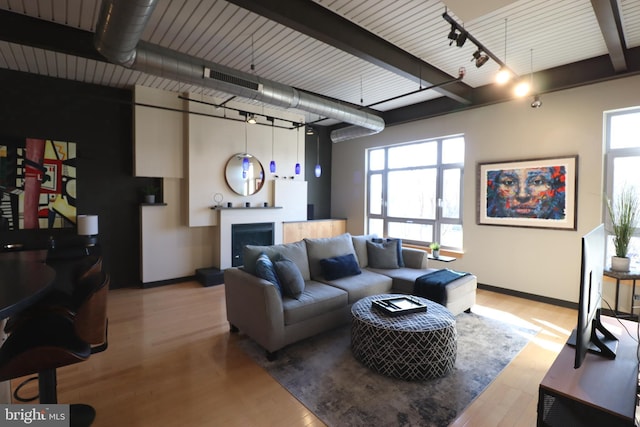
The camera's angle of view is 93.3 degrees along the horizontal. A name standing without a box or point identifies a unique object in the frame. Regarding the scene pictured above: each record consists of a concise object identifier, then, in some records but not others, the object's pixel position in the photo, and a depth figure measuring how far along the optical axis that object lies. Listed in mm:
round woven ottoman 2504
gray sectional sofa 2875
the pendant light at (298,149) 6609
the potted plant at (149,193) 5027
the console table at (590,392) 1175
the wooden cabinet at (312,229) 6441
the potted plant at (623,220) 3674
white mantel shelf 5480
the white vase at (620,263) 3617
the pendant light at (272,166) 5449
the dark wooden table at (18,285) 1186
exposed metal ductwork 2273
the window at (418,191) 5672
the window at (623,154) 3889
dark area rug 2145
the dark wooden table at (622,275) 3445
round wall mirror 5645
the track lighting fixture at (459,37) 2646
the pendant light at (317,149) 7617
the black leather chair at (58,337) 1471
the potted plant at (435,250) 4988
